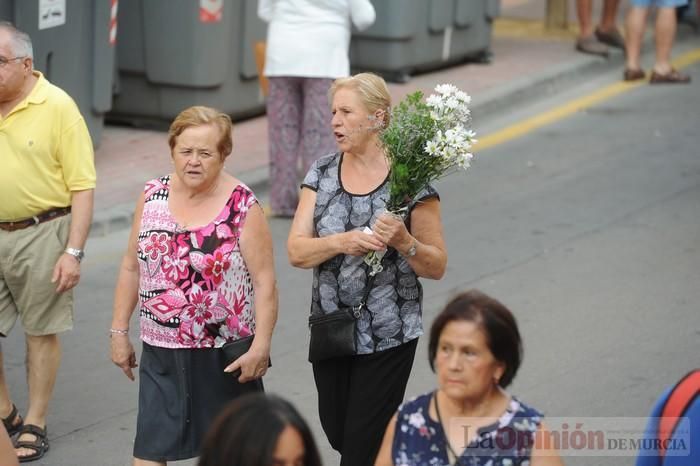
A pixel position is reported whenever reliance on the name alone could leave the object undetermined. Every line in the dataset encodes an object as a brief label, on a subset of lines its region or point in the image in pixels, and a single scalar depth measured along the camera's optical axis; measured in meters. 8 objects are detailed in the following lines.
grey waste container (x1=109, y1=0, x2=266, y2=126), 22.02
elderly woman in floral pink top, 9.87
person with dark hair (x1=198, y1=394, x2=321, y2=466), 5.89
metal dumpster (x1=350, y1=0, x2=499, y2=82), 25.81
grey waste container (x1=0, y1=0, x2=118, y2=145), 18.92
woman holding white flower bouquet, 9.91
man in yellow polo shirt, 11.71
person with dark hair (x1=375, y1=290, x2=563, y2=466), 7.52
